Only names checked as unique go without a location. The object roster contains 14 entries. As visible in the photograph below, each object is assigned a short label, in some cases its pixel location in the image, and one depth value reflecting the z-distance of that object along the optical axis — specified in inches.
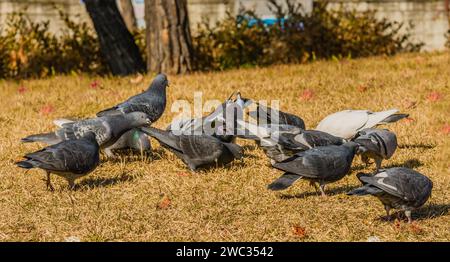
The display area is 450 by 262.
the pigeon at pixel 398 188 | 235.6
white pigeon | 334.0
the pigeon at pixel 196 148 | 316.2
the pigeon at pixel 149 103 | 354.6
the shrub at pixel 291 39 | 603.8
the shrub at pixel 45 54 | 601.6
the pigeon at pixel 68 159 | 279.9
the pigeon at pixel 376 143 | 294.6
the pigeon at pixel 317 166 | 265.7
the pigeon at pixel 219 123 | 328.2
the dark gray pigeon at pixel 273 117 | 332.2
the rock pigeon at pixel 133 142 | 343.3
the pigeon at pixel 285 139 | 294.2
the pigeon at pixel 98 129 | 323.3
